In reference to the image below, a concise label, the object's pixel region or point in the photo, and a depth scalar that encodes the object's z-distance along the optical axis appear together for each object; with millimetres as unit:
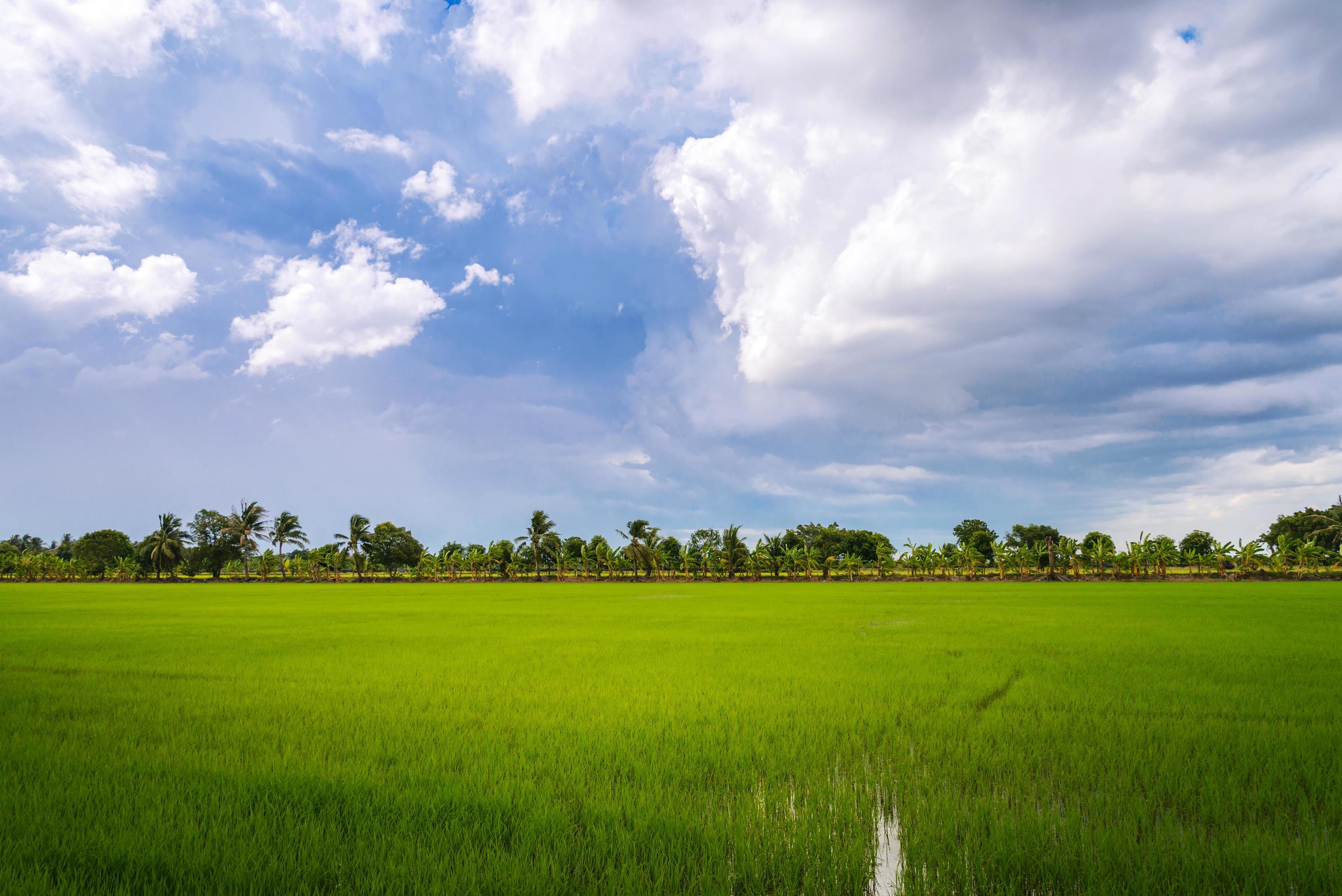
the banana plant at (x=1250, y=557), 67125
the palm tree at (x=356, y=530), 82750
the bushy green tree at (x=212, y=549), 97688
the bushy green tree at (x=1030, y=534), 101125
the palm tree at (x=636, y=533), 83625
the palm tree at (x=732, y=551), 88000
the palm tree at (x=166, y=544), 87312
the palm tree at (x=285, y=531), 84750
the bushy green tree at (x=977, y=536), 99812
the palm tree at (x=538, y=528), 88312
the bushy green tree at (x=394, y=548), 106000
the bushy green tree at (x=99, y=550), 95125
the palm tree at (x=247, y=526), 84000
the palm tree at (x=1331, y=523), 81188
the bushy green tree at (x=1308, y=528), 82750
